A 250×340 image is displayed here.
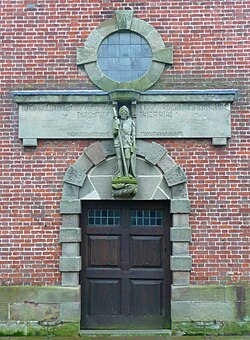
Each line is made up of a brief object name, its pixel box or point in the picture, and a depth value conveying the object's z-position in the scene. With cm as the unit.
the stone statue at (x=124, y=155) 852
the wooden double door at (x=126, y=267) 888
